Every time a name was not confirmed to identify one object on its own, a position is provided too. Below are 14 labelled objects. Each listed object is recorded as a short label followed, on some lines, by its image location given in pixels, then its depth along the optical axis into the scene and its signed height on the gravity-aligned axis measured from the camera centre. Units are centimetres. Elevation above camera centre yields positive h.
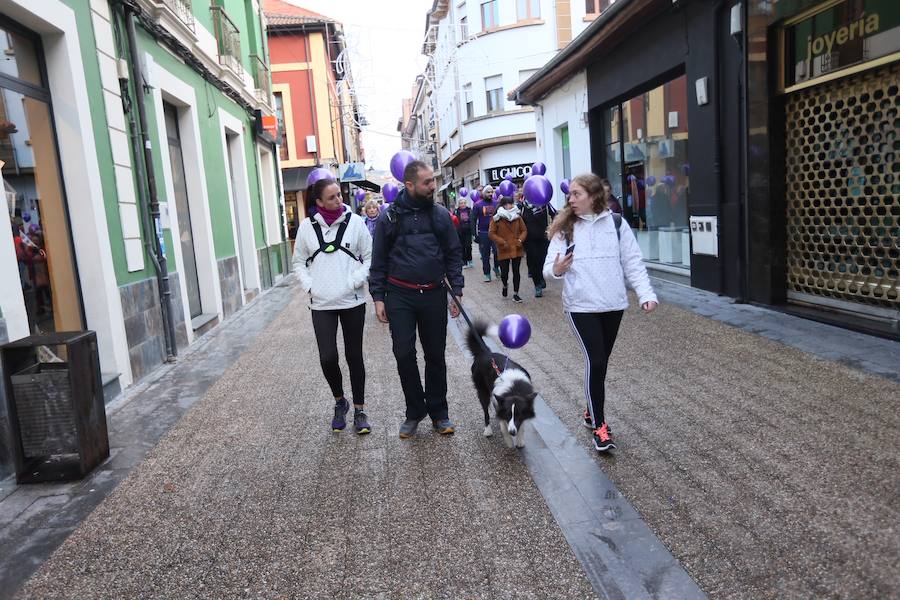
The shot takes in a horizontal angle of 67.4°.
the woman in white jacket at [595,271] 417 -49
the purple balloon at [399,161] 844 +58
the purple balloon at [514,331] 429 -84
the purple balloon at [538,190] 932 +9
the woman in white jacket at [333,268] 476 -39
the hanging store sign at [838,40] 649 +135
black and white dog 410 -117
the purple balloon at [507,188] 1257 +19
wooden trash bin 427 -108
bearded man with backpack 451 -46
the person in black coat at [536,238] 1078 -66
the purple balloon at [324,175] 483 +28
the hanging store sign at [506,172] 2841 +113
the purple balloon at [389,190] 1548 +41
